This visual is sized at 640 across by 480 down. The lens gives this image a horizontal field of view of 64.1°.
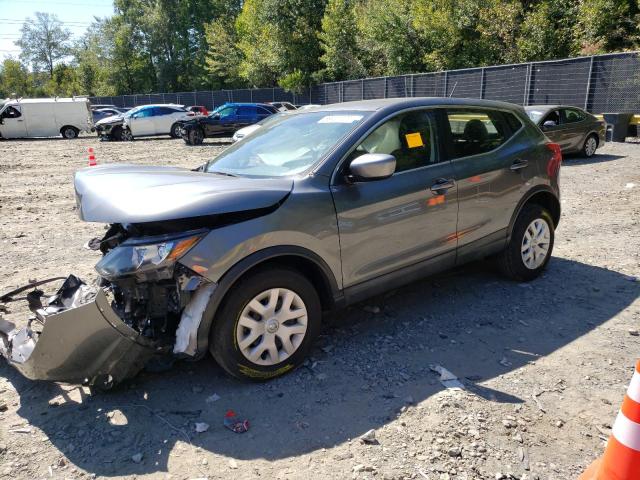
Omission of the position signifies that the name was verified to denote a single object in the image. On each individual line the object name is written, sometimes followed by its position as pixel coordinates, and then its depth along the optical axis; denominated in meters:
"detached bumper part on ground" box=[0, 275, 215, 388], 2.78
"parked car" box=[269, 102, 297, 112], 25.34
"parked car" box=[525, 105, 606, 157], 11.80
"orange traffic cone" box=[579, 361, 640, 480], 2.10
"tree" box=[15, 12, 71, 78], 83.50
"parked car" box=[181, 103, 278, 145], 20.36
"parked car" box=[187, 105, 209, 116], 25.81
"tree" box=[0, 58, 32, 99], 83.81
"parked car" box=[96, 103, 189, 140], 23.24
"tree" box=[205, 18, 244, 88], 50.97
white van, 25.44
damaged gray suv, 2.93
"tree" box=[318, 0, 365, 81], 34.16
